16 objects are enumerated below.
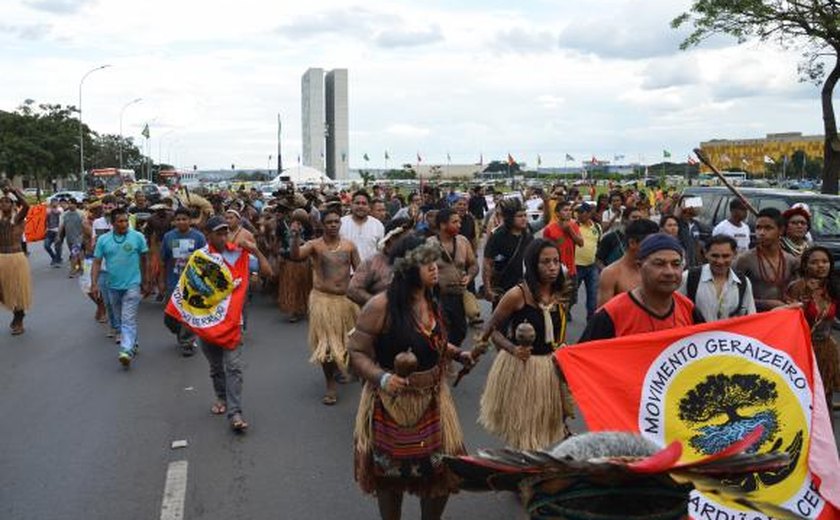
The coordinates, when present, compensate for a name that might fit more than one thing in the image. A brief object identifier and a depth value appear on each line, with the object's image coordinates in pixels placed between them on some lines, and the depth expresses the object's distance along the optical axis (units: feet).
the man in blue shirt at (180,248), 33.55
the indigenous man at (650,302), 13.03
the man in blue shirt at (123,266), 31.04
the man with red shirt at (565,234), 33.58
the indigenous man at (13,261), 37.29
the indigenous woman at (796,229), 24.41
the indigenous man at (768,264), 21.67
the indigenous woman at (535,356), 16.84
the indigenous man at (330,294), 25.82
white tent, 178.94
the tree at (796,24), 66.59
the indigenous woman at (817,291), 20.76
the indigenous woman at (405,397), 13.75
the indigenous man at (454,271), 24.82
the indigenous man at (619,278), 18.29
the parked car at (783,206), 38.60
